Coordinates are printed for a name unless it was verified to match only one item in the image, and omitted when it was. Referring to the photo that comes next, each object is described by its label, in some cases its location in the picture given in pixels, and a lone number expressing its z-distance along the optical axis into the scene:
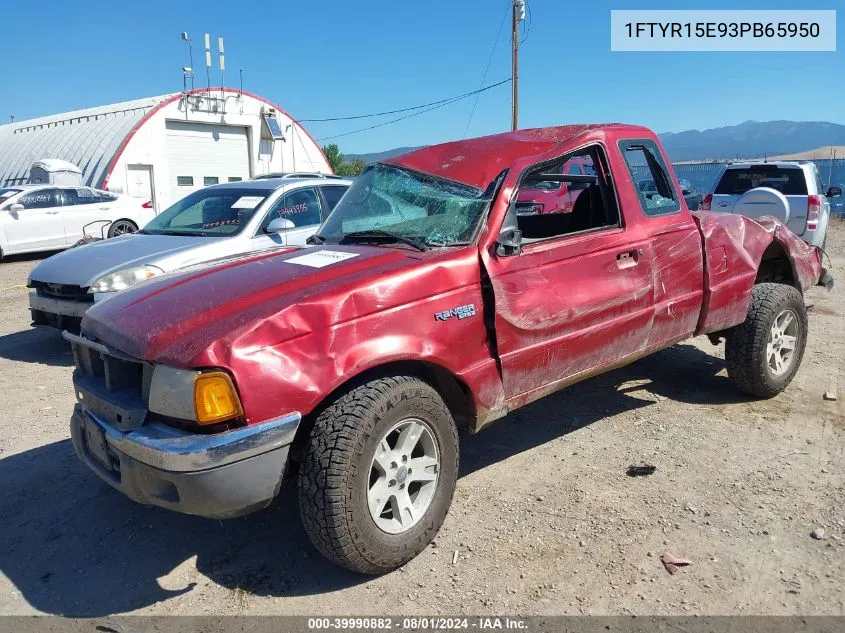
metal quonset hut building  23.58
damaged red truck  2.71
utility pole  23.33
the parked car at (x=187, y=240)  6.35
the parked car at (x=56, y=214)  14.30
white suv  10.10
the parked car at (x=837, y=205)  23.59
